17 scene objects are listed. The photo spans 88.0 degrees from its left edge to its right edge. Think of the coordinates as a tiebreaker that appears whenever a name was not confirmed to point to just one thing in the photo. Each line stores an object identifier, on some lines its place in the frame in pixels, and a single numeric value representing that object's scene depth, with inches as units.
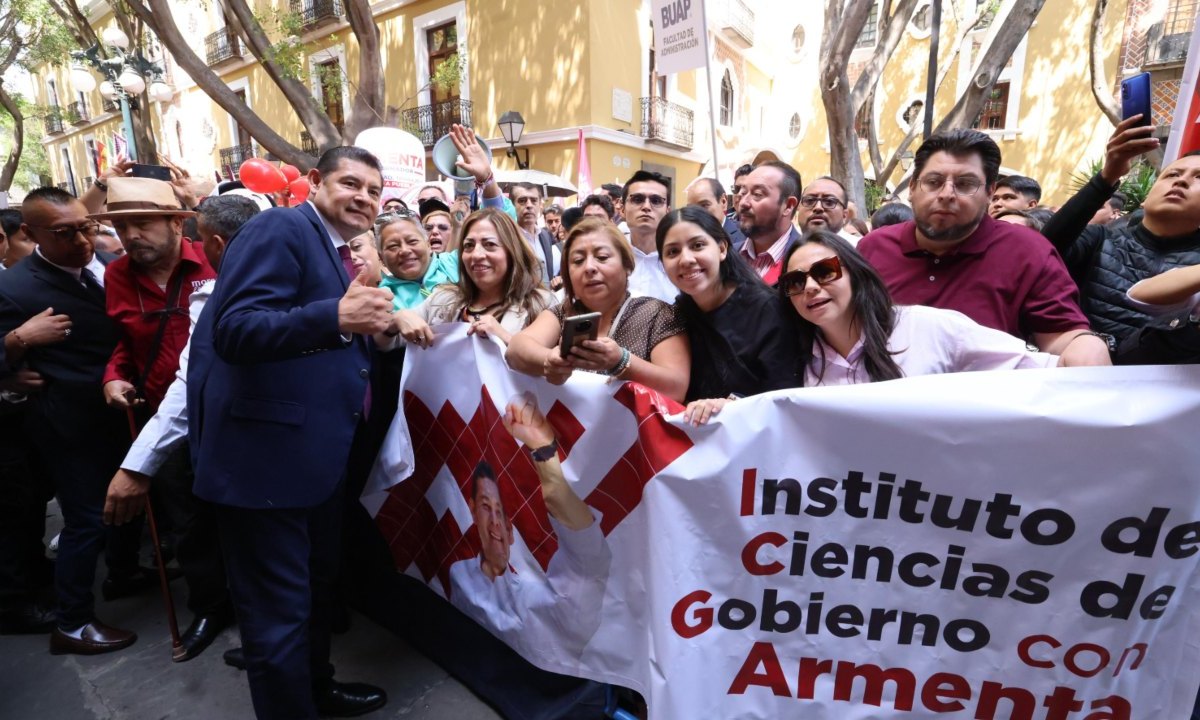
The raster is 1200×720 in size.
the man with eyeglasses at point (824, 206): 145.3
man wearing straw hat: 109.5
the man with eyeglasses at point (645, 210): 157.1
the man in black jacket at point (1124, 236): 86.4
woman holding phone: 75.4
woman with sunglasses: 74.8
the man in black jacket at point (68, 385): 113.3
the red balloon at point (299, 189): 266.2
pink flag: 417.3
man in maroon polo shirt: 82.2
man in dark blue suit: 72.8
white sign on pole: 223.5
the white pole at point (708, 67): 215.5
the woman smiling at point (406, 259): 137.1
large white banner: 61.4
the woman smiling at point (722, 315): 80.9
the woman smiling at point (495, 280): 106.9
